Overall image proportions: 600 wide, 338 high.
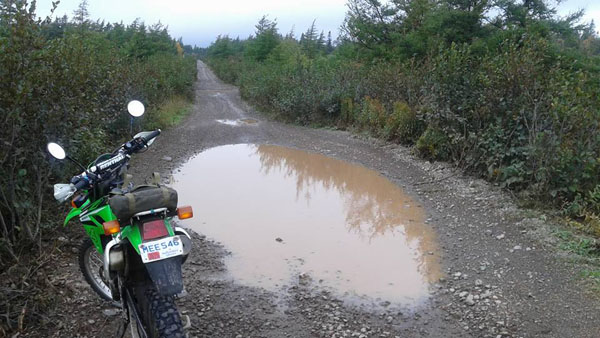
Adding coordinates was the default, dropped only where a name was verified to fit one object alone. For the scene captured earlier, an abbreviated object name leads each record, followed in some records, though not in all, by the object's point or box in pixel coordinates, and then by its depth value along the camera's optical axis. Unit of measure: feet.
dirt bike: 8.27
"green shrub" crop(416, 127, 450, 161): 31.04
